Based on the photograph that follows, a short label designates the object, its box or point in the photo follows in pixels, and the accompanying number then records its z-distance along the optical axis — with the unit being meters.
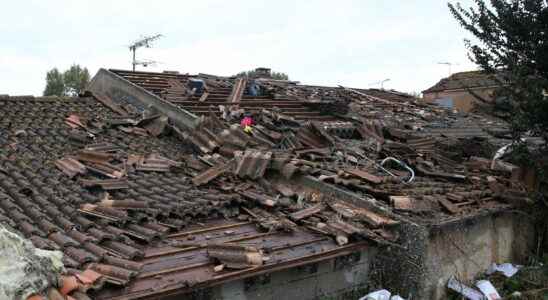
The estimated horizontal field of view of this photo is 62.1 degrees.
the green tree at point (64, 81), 57.66
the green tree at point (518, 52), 10.45
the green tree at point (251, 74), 20.90
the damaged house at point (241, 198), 6.17
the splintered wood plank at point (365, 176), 9.27
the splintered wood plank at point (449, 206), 8.58
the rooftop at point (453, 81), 28.61
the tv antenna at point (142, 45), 41.75
